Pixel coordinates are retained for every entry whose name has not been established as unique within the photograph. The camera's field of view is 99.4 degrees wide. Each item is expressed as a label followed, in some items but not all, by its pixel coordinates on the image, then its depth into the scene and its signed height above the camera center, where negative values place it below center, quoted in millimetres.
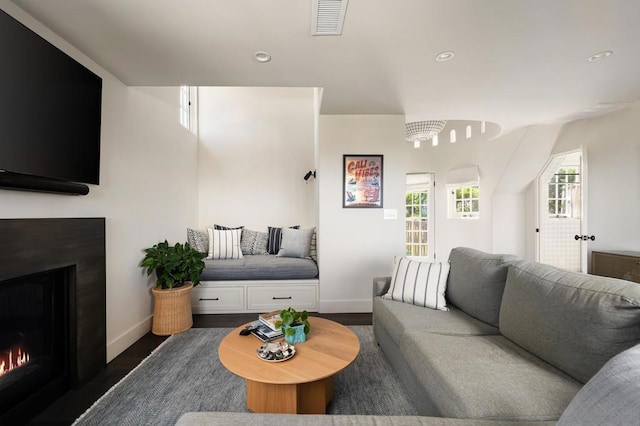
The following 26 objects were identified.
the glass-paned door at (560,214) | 4395 +27
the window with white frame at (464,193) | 5012 +445
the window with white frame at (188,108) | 3627 +1504
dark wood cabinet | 2977 -566
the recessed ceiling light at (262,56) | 1942 +1161
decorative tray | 1456 -757
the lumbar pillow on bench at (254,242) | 3977 -401
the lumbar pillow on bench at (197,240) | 3646 -351
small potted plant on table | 1642 -689
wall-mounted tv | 1350 +606
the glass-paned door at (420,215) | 5617 +6
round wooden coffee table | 1339 -782
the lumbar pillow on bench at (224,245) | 3615 -405
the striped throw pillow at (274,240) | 3971 -376
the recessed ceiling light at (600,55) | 1991 +1201
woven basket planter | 2627 -954
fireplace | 1505 -595
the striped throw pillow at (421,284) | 2121 -559
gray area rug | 1593 -1162
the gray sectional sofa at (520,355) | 740 -669
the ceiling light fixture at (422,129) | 3463 +1124
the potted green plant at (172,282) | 2623 -672
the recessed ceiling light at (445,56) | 1967 +1181
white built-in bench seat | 3201 -854
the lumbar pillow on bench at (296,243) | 3652 -381
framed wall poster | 3230 +431
